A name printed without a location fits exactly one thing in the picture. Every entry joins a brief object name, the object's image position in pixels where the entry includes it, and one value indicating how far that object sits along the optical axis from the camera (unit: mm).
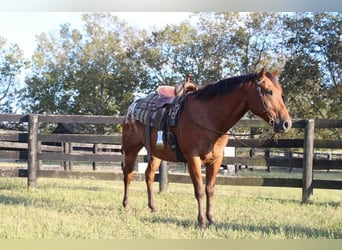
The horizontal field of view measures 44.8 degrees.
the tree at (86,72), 24781
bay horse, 4641
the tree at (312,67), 18906
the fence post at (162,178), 8188
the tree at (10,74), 28484
